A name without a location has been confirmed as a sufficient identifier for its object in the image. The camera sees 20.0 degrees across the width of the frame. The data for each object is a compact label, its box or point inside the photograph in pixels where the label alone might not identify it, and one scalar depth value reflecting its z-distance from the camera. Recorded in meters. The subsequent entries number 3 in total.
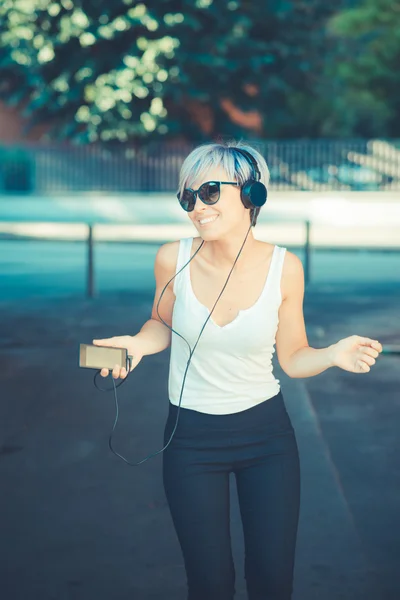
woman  3.29
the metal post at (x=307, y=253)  14.67
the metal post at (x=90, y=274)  14.00
